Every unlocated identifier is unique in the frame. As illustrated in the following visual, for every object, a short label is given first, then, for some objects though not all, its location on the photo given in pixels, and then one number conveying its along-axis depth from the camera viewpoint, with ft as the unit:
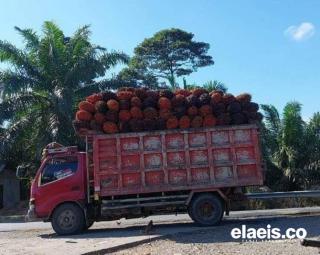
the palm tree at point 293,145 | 84.84
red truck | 46.06
